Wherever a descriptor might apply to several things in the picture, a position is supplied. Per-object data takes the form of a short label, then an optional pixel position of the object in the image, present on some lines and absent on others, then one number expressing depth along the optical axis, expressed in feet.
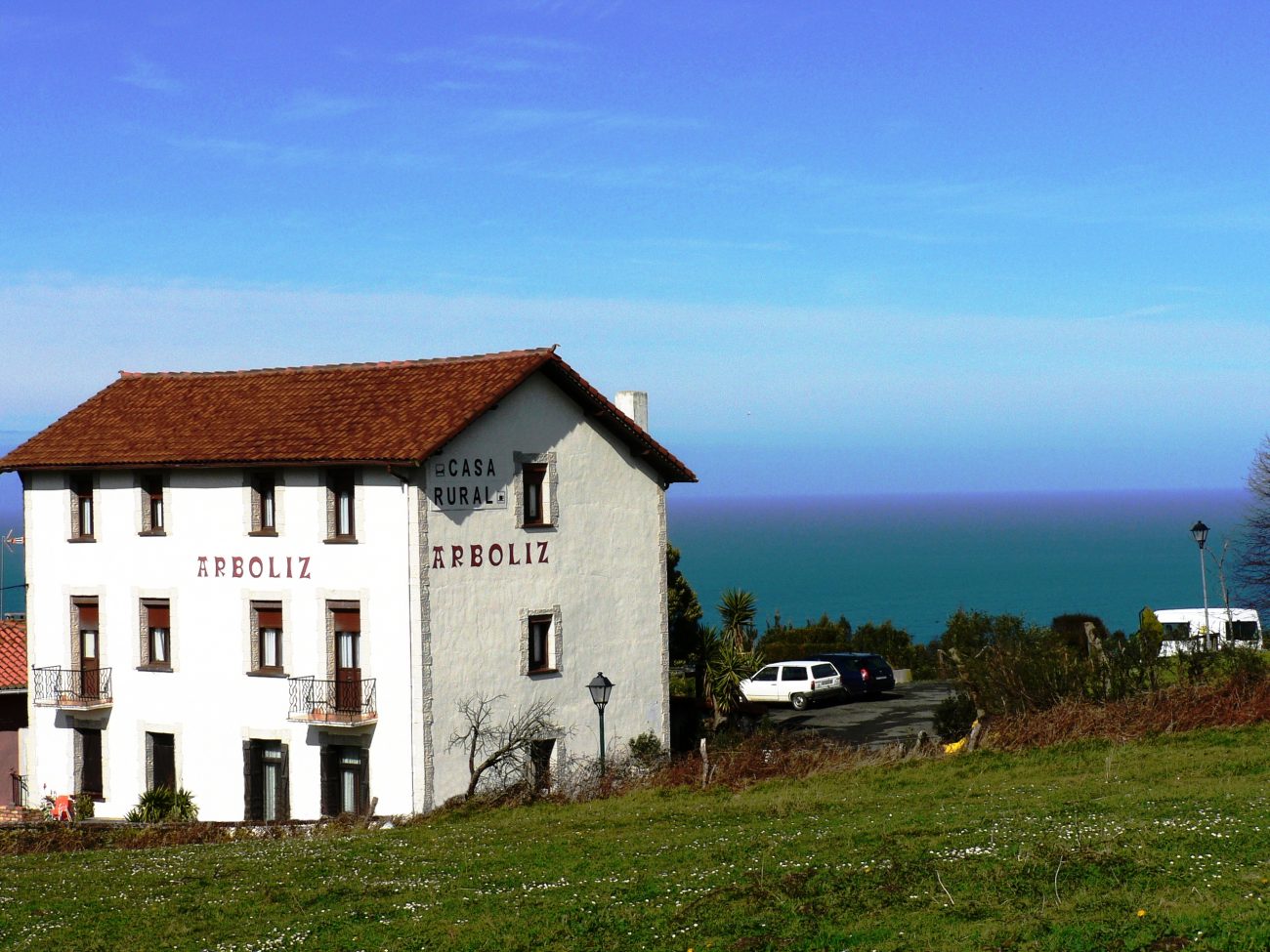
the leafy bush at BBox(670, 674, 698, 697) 141.79
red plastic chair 110.52
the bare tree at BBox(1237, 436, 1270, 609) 193.95
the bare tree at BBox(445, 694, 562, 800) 99.40
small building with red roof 118.73
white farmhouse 98.94
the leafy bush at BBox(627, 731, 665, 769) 109.40
